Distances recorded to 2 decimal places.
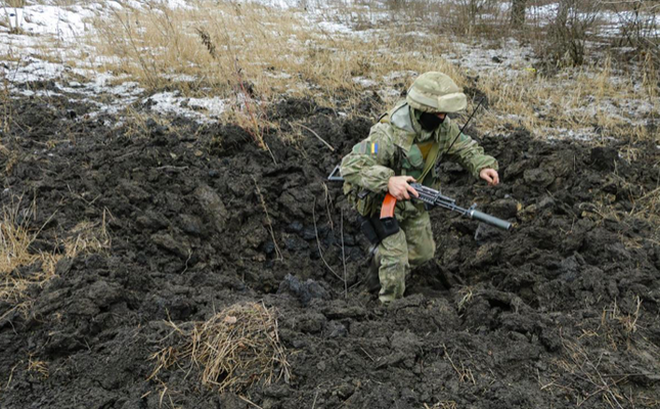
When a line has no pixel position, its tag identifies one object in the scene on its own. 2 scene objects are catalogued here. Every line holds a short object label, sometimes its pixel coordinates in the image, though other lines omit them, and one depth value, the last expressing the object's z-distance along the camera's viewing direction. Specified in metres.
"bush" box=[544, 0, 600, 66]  7.13
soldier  2.93
